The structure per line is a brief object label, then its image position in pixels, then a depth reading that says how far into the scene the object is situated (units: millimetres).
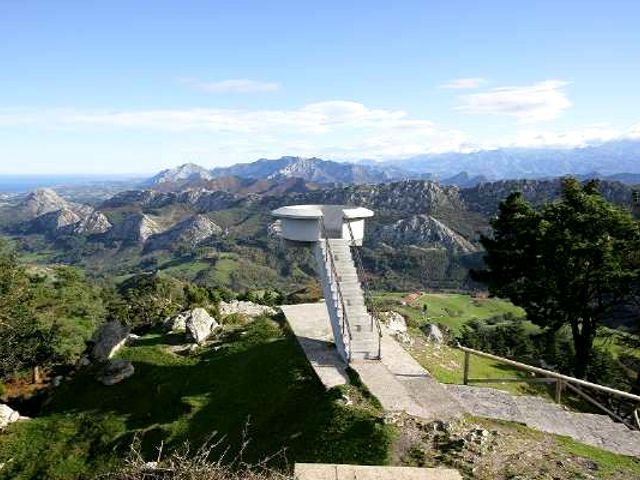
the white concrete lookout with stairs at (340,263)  18141
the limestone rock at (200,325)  24252
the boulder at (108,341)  24392
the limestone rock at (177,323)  25878
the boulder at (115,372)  21828
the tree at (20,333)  30469
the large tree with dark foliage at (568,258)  22906
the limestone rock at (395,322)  23359
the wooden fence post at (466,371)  16636
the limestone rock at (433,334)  24839
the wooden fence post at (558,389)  14910
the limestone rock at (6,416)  19469
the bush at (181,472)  5930
